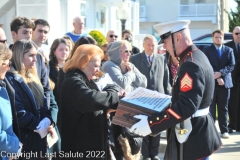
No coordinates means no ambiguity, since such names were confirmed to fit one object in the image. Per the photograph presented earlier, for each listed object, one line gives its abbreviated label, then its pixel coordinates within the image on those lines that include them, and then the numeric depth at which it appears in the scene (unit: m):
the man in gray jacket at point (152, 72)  7.45
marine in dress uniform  3.90
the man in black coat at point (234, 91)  9.66
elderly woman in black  4.29
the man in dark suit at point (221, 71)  9.12
